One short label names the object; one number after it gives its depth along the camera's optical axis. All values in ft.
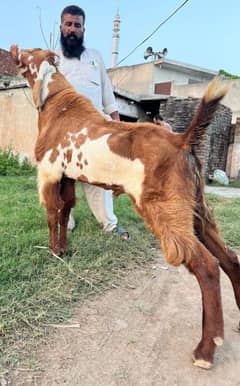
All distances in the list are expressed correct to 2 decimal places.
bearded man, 9.97
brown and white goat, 5.92
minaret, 51.29
